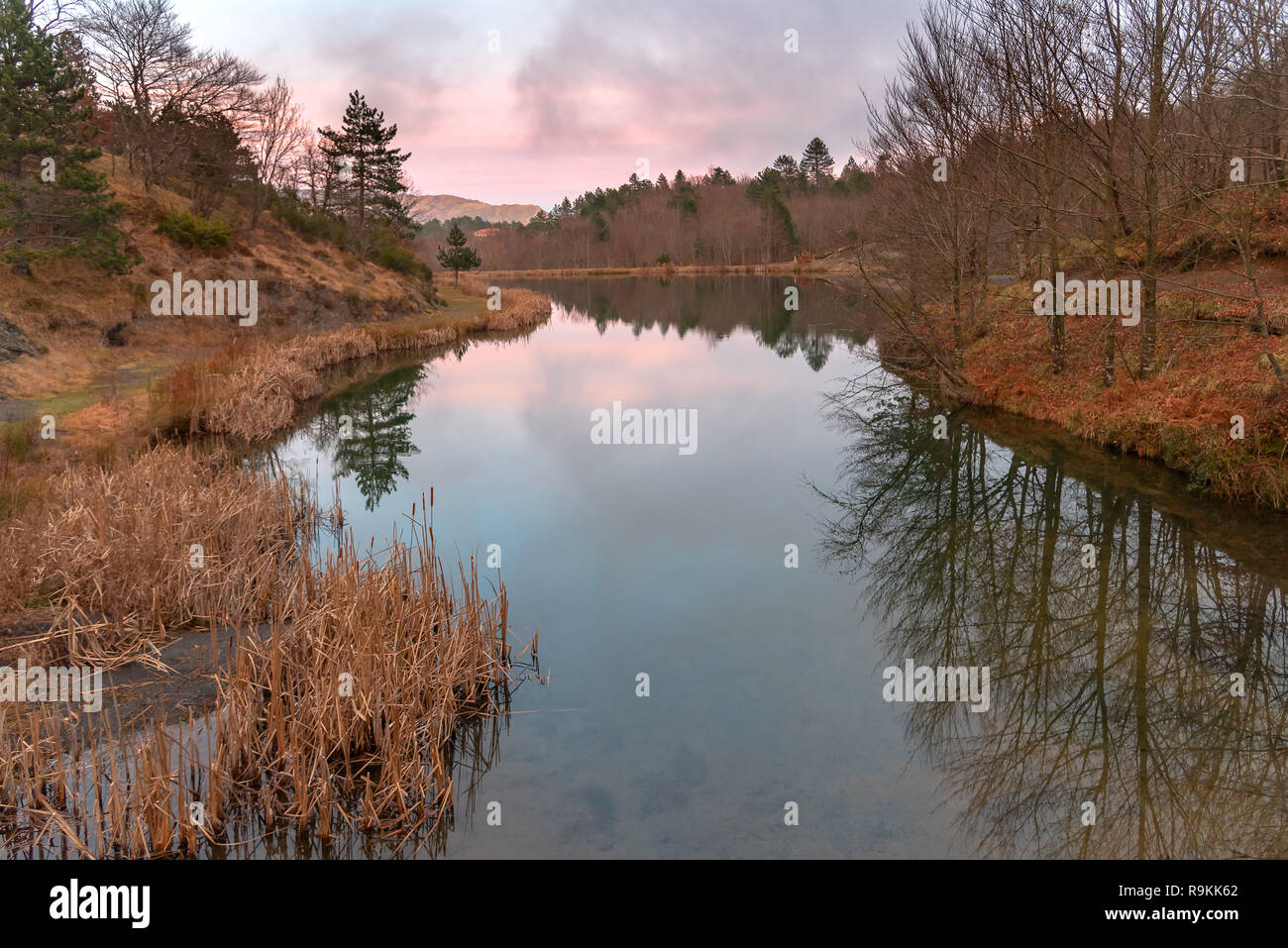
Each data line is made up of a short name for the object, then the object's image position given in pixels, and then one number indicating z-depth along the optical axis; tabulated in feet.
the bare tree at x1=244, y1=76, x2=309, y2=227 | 119.75
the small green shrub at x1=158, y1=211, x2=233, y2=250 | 90.17
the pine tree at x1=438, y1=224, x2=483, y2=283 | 178.70
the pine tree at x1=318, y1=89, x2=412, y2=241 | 145.59
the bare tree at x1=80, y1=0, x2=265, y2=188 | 98.63
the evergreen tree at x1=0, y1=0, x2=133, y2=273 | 64.08
